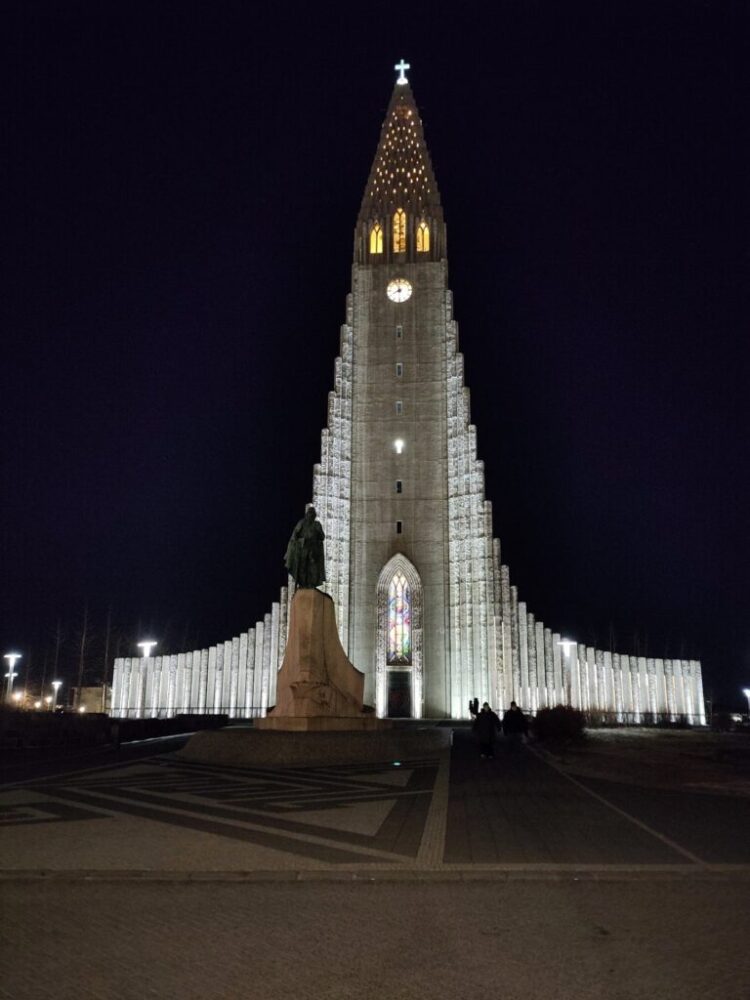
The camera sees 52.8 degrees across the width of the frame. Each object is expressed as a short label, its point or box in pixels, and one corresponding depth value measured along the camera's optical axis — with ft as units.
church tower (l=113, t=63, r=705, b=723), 137.90
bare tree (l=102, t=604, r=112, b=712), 158.81
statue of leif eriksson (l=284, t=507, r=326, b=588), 66.13
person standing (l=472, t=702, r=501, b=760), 57.47
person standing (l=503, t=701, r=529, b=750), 73.51
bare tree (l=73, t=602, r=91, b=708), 149.38
